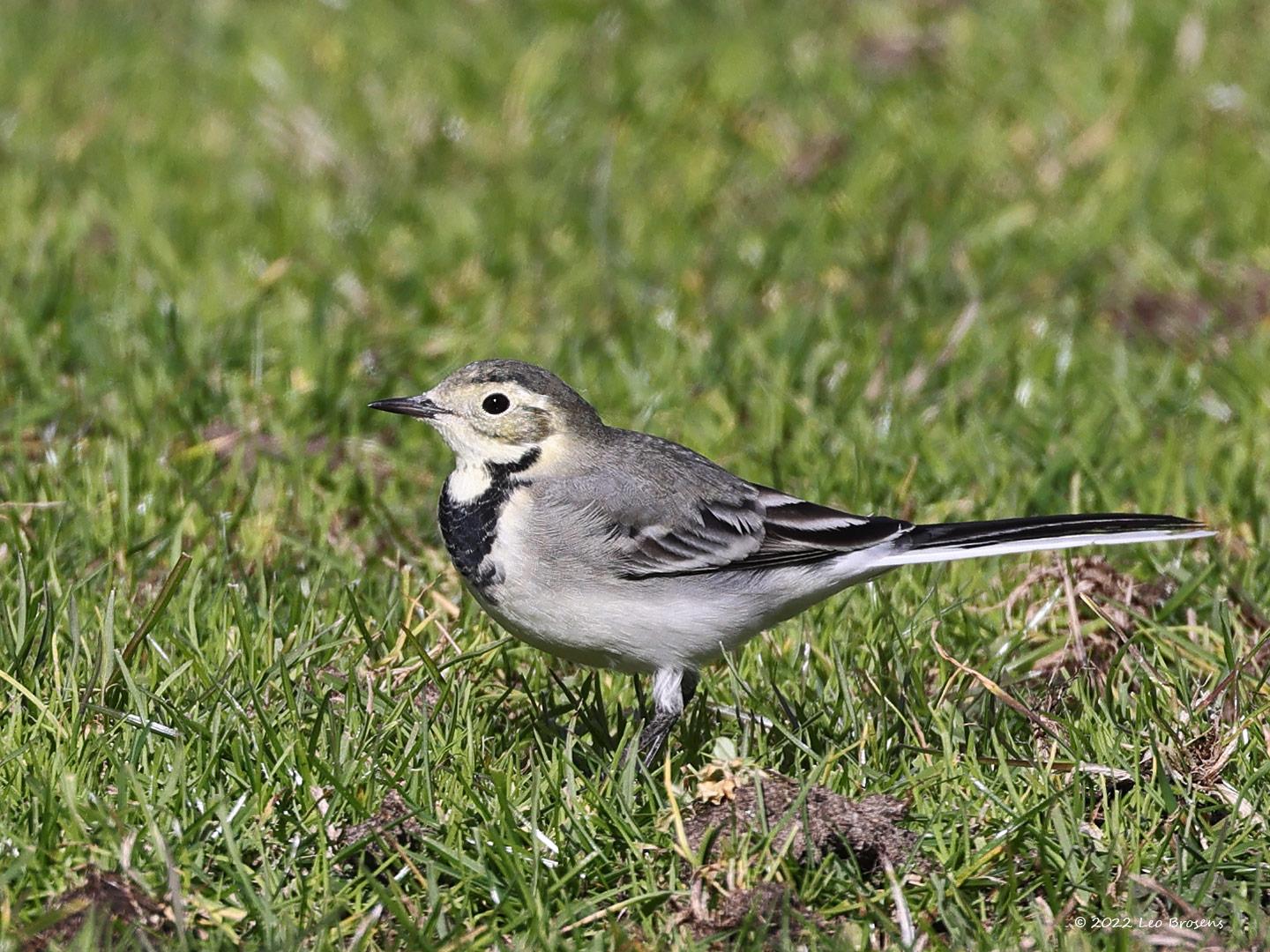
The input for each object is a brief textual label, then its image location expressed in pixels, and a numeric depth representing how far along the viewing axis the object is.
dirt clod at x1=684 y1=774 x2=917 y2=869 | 8.73
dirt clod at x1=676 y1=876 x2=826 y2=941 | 8.38
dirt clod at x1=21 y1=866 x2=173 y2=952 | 7.94
